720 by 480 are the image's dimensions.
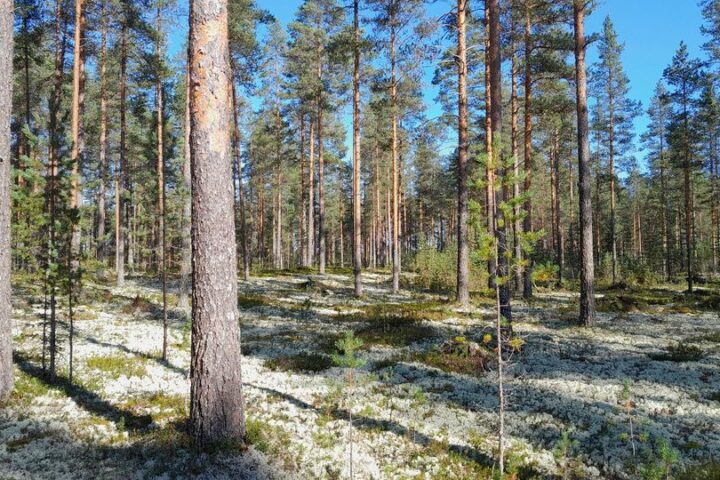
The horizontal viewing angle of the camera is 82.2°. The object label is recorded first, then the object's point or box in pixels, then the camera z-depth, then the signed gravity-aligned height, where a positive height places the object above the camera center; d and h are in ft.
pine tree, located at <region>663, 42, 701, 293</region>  86.12 +30.83
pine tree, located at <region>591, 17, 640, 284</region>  111.28 +43.62
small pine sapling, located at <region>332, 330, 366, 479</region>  17.58 -4.40
